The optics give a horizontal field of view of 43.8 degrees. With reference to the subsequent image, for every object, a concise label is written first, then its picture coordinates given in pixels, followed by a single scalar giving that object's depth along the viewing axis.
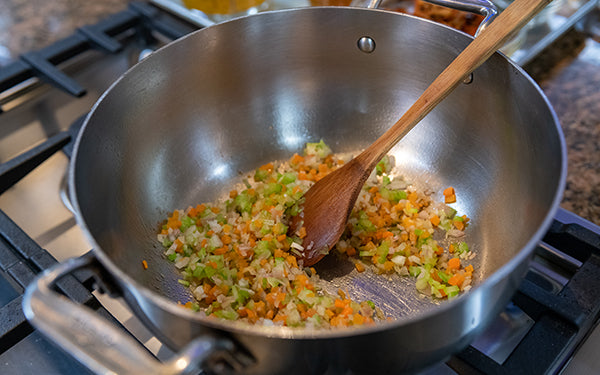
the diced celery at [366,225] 0.47
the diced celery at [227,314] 0.42
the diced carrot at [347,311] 0.42
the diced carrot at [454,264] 0.45
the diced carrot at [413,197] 0.49
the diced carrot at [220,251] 0.46
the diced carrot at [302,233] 0.47
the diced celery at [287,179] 0.50
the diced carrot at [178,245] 0.47
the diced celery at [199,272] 0.45
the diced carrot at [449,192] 0.49
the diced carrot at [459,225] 0.47
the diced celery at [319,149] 0.52
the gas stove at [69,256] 0.40
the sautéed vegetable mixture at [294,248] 0.43
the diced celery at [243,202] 0.49
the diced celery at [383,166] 0.52
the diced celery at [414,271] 0.45
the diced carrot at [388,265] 0.46
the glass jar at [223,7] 0.59
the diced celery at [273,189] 0.49
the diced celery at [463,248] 0.46
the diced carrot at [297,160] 0.52
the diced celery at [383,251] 0.46
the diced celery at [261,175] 0.51
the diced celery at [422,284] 0.45
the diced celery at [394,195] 0.49
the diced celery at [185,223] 0.48
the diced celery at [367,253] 0.46
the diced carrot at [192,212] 0.49
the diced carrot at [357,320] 0.41
